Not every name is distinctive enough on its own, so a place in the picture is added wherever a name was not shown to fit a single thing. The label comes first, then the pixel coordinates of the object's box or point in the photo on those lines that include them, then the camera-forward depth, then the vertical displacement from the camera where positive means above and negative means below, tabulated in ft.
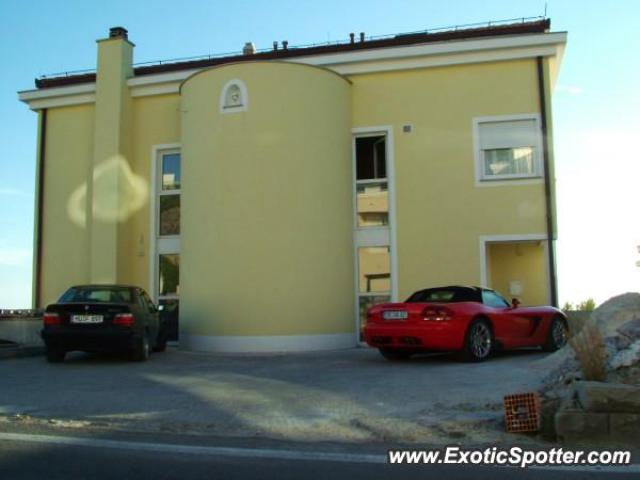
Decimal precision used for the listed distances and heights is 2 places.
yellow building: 48.29 +8.71
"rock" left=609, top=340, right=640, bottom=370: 22.11 -2.02
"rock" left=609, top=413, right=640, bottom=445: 19.04 -3.66
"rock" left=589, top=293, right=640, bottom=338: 28.37 -0.76
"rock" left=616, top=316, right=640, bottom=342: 24.32 -1.27
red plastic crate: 20.25 -3.42
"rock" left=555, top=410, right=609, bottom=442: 19.19 -3.62
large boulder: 22.09 -1.75
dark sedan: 38.81 -1.41
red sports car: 35.35 -1.46
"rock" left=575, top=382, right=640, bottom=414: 19.33 -2.90
